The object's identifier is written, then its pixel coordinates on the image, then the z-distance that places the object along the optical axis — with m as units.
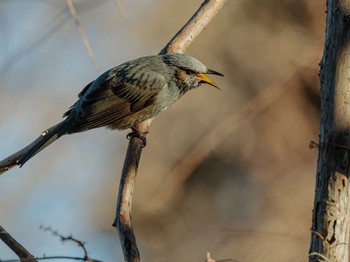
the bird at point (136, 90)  10.19
